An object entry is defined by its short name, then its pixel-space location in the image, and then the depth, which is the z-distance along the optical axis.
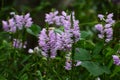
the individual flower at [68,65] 2.21
